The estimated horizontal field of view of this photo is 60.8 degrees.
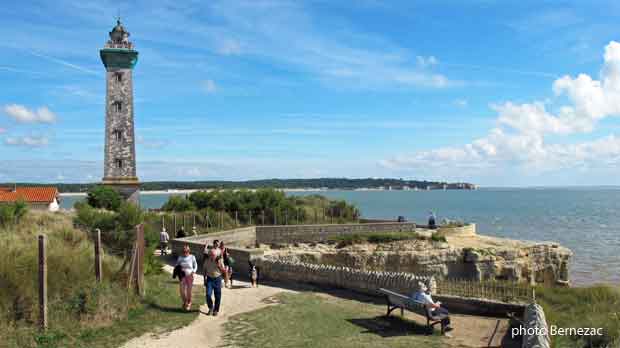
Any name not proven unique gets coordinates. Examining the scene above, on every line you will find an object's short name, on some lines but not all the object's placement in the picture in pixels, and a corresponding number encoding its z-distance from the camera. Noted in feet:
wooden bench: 33.76
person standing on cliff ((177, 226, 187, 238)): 87.81
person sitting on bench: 33.63
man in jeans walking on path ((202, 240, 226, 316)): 37.86
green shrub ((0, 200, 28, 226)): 57.61
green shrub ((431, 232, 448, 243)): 101.71
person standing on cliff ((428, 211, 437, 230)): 117.89
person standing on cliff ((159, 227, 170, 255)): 78.03
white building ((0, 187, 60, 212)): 134.02
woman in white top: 38.27
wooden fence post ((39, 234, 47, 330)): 30.55
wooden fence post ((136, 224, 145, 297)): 39.73
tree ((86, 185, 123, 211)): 107.45
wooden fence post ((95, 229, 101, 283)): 35.56
